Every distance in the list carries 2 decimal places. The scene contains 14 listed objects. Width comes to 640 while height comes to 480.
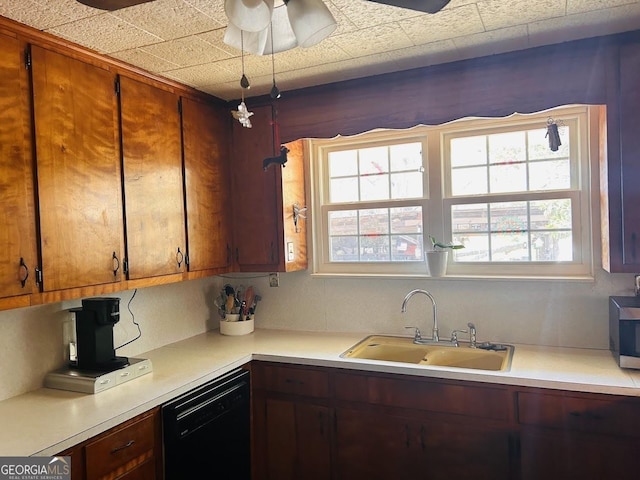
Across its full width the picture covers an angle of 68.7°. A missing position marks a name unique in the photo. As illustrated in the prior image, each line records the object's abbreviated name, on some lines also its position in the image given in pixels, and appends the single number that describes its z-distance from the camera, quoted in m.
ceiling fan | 1.21
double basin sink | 2.46
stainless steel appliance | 2.00
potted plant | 2.63
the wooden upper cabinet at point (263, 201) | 2.83
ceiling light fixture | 1.23
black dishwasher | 1.97
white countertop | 1.65
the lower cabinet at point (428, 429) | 1.89
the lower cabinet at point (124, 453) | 1.64
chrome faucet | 2.58
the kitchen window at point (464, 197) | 2.48
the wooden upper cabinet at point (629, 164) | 2.02
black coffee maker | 2.12
